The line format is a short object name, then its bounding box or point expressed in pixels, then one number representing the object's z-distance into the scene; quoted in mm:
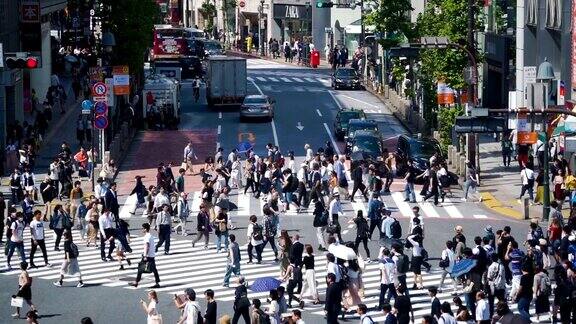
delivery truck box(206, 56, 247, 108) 80188
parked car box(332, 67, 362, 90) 91438
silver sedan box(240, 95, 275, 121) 75125
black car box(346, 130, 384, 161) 58781
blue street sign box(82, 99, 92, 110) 60534
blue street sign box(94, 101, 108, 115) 54406
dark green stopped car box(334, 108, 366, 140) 68625
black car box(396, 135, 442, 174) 55938
